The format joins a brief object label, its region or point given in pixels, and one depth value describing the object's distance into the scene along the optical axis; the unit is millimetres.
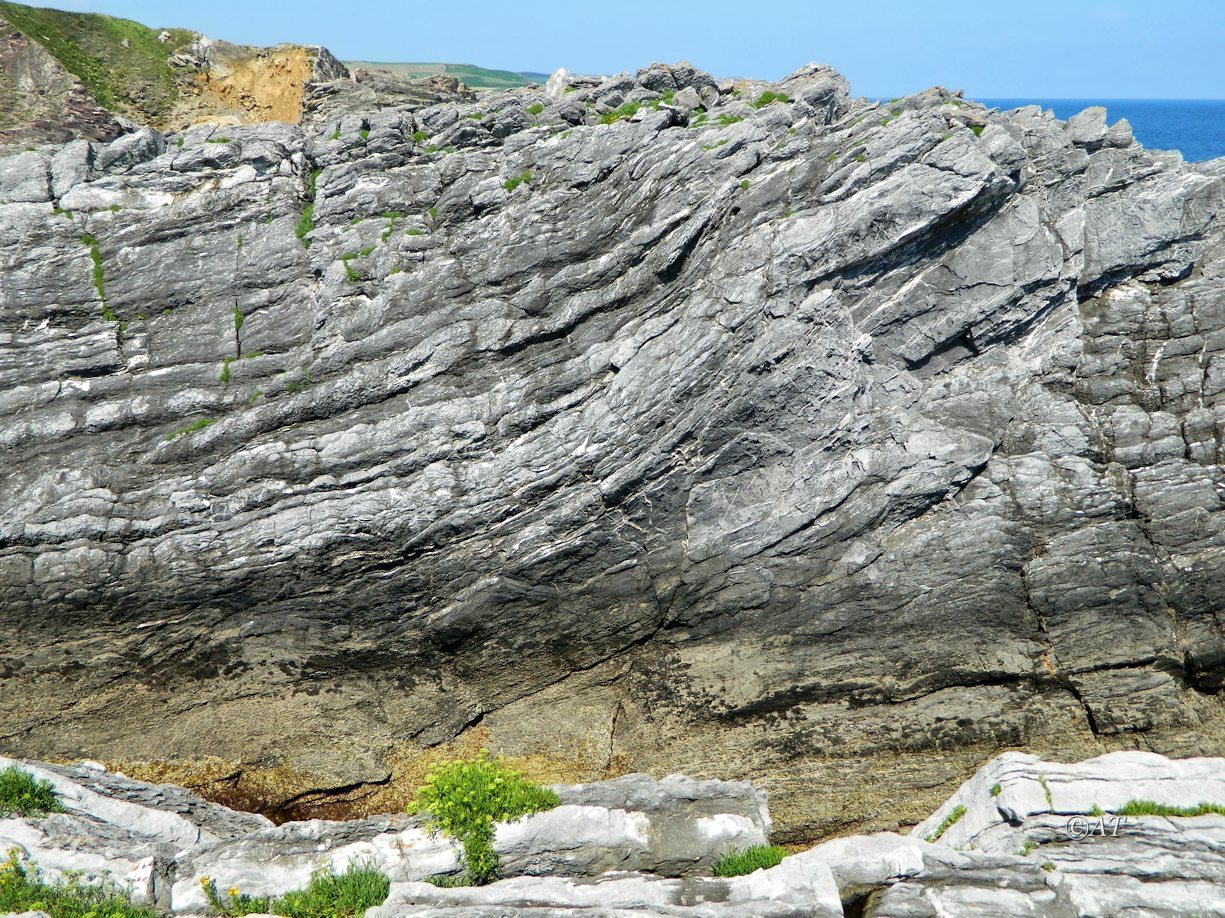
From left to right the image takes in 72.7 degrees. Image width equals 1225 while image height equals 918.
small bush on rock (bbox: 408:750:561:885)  13867
